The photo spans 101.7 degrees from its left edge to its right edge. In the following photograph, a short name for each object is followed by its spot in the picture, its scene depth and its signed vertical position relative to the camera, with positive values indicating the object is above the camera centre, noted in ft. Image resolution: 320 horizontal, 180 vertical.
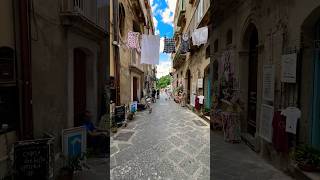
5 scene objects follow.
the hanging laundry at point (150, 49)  28.15 +8.10
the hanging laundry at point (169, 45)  41.73 +13.17
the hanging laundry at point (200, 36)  23.77 +9.39
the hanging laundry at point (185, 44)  34.09 +11.24
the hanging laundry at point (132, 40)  24.99 +8.88
